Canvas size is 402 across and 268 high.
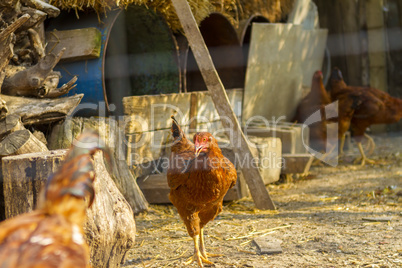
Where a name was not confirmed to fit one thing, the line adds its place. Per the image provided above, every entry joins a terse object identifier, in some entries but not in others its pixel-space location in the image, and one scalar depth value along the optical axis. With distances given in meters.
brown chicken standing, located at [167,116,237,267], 2.69
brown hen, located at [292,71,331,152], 5.71
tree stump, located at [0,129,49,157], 2.76
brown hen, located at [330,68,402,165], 5.55
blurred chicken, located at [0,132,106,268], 1.19
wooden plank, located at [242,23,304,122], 5.52
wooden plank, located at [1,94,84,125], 3.17
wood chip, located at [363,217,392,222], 3.48
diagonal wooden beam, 3.78
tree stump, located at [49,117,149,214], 3.43
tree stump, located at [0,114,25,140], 2.89
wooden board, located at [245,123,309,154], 5.18
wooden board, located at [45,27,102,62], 3.82
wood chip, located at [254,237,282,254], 2.95
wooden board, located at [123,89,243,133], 4.00
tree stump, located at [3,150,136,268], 2.35
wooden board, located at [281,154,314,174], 4.68
